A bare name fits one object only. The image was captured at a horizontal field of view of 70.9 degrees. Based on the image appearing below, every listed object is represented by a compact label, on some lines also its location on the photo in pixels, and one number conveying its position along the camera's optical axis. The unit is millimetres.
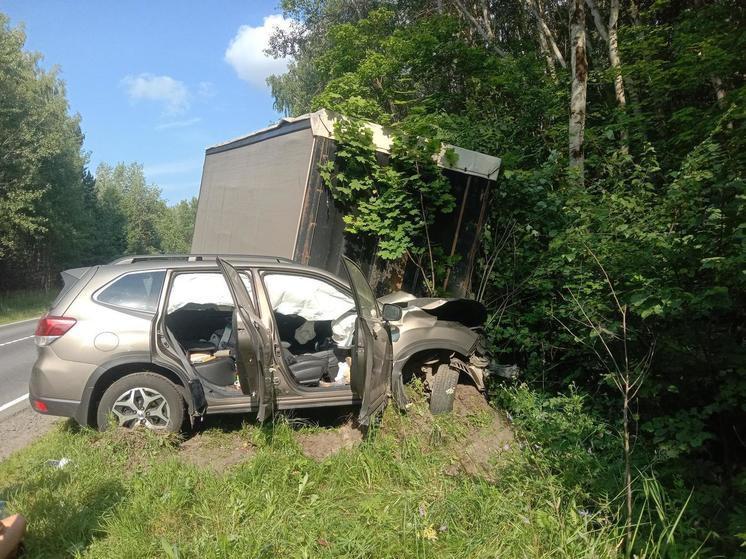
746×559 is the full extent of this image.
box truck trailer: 6176
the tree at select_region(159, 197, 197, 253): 74938
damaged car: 4227
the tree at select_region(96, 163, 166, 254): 66625
